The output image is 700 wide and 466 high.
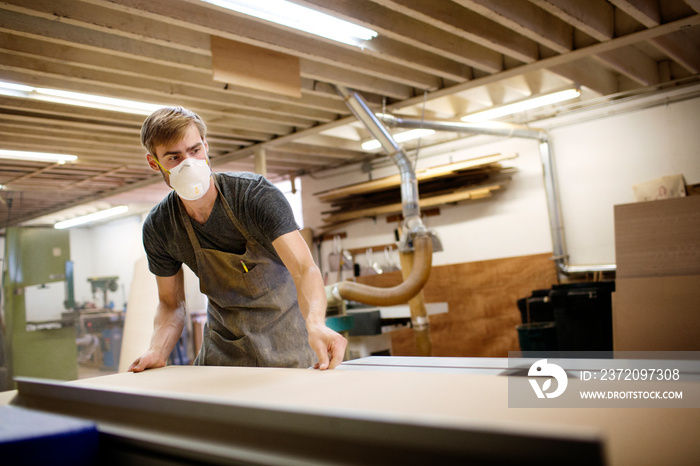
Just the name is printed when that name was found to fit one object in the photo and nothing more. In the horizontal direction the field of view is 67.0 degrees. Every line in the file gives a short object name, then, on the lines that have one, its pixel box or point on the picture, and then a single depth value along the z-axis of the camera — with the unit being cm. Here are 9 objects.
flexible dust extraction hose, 454
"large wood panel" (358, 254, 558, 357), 591
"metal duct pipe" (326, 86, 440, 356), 454
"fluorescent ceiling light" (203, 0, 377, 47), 290
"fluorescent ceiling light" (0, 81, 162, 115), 383
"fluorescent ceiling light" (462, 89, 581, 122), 469
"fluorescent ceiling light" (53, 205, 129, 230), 940
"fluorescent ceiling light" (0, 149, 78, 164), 535
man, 162
